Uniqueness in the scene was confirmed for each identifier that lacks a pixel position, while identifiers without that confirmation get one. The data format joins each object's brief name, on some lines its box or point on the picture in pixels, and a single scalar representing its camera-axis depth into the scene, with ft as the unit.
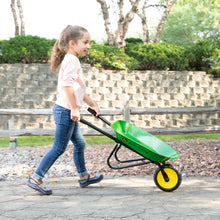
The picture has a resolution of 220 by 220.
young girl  12.51
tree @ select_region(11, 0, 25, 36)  54.03
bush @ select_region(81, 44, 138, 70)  43.39
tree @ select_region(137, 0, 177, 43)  56.70
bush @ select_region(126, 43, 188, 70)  46.14
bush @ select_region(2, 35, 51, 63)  43.27
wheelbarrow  12.58
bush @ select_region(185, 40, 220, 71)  48.88
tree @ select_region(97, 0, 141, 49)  50.49
